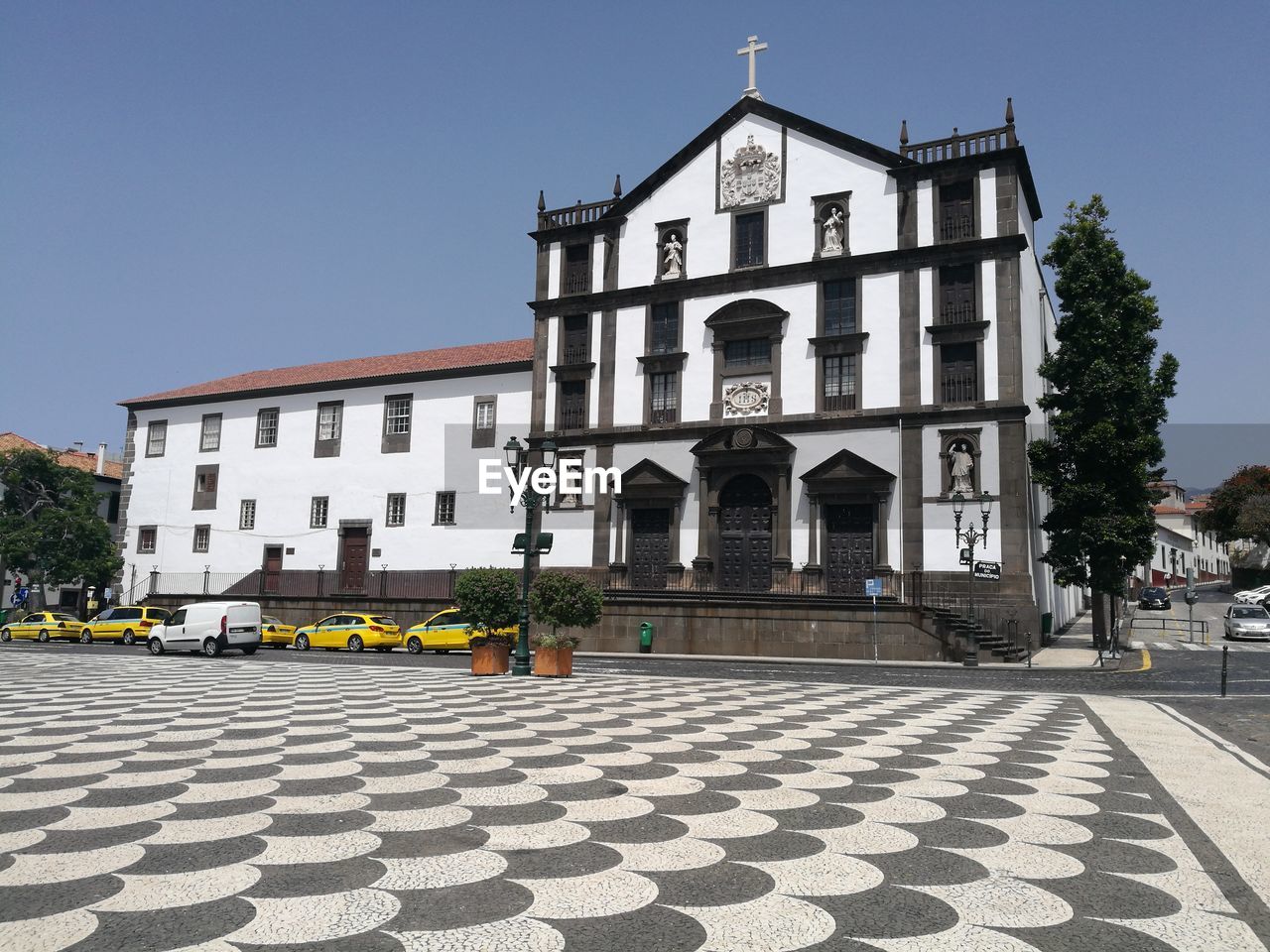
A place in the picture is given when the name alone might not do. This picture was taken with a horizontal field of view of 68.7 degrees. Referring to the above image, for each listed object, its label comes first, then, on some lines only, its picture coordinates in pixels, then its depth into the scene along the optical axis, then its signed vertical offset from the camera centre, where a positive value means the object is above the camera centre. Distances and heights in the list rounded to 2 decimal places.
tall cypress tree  30.12 +6.13
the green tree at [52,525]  44.59 +2.35
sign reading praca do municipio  28.25 +0.75
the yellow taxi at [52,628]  39.22 -2.31
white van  28.75 -1.65
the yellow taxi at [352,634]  33.38 -1.94
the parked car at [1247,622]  36.44 -0.82
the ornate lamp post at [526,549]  19.67 +0.78
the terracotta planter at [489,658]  19.52 -1.58
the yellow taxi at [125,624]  37.91 -2.02
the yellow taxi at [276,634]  35.41 -2.11
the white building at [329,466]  40.44 +5.27
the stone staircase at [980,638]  28.03 -1.31
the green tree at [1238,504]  68.25 +7.49
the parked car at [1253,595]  53.80 +0.38
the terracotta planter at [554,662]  19.56 -1.64
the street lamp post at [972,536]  26.17 +1.86
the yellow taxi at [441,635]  31.50 -1.79
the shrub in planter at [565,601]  20.58 -0.36
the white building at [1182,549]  101.50 +6.49
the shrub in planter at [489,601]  20.02 -0.39
